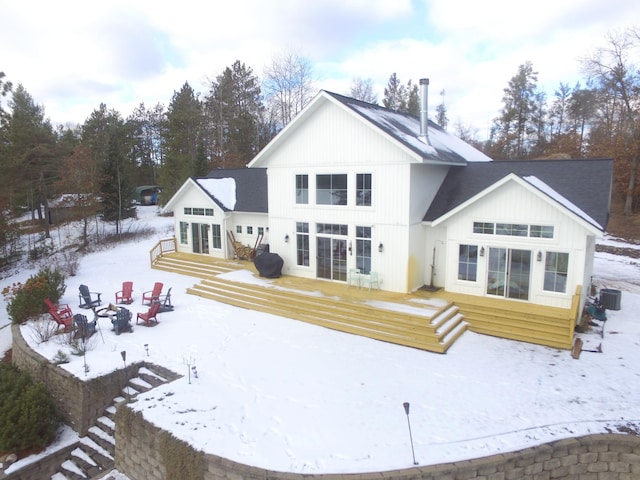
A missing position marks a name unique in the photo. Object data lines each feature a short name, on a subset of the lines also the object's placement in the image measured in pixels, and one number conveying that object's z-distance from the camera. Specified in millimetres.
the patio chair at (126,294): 15453
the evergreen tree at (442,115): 62250
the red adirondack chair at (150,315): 13031
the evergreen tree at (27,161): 27672
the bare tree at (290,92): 39625
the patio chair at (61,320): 12577
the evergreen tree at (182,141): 33094
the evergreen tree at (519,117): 41500
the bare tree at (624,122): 30609
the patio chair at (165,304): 14383
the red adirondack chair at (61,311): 13156
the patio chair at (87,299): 15078
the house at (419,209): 12461
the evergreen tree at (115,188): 30609
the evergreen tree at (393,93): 52188
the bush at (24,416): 9438
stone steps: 9219
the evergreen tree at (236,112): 37750
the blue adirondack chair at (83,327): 12078
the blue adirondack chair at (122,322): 12508
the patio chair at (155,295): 14523
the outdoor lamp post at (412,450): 6768
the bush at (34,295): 13922
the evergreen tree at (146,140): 52375
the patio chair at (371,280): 14639
